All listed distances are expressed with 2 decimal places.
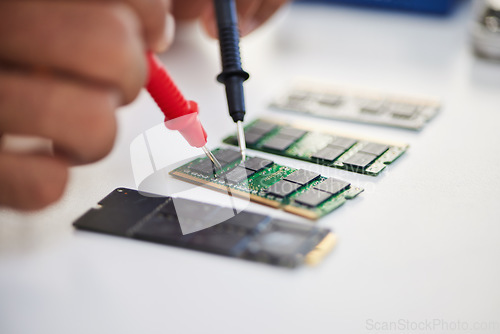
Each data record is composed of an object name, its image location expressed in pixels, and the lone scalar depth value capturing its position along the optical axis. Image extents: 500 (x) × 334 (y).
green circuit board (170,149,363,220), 0.42
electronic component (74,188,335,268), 0.40
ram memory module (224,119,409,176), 0.45
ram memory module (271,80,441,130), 0.48
